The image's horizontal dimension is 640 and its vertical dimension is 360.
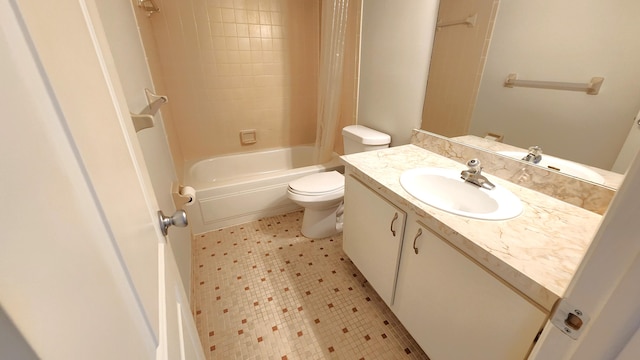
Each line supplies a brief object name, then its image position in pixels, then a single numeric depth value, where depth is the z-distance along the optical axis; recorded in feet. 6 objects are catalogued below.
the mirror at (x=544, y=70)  2.71
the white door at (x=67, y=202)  0.54
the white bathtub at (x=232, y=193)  6.72
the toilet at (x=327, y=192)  5.85
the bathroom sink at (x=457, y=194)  3.05
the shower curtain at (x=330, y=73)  6.51
